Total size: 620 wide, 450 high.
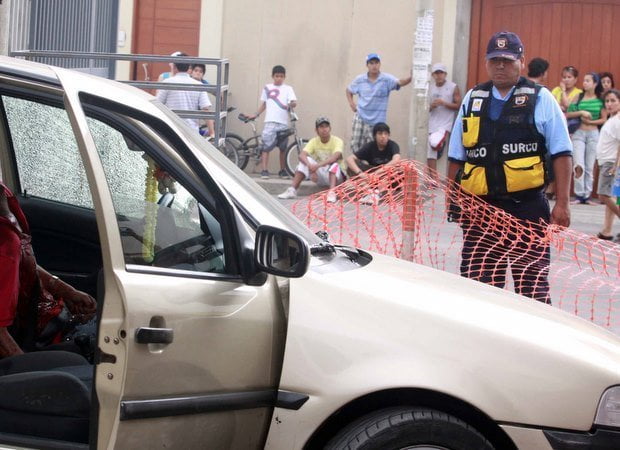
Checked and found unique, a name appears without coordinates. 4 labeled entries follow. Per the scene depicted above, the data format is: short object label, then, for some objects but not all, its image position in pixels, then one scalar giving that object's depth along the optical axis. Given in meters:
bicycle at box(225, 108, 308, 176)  16.09
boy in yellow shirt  14.70
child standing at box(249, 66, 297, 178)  15.84
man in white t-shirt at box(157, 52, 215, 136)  13.98
